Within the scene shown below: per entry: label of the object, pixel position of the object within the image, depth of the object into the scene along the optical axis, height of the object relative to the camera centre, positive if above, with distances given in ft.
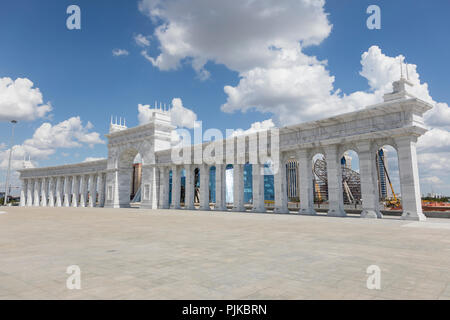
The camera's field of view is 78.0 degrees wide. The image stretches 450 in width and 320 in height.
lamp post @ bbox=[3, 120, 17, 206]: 190.23 +18.71
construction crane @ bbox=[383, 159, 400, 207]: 138.98 -8.03
